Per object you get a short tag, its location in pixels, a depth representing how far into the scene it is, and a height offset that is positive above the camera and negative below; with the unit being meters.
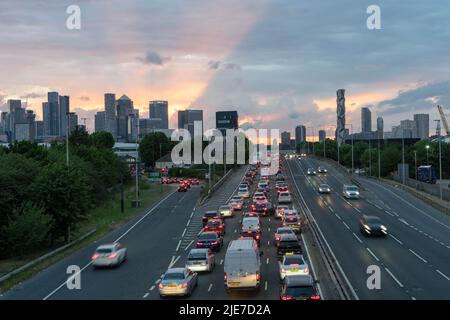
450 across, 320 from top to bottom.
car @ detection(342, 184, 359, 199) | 66.19 -5.45
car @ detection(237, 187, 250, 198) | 69.30 -5.63
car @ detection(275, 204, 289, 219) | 50.47 -5.78
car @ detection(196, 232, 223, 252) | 34.56 -5.82
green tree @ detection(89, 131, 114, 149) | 159.38 +3.33
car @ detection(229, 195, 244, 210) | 58.25 -5.75
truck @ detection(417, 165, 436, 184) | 90.44 -4.65
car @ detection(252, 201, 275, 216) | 53.19 -5.73
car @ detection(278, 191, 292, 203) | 60.79 -5.50
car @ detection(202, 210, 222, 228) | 47.06 -5.75
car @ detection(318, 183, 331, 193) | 72.38 -5.44
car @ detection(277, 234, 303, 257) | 31.42 -5.58
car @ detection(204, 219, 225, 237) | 41.22 -5.83
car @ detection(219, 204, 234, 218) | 52.72 -5.92
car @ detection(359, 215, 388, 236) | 39.19 -5.68
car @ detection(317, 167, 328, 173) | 108.46 -4.49
